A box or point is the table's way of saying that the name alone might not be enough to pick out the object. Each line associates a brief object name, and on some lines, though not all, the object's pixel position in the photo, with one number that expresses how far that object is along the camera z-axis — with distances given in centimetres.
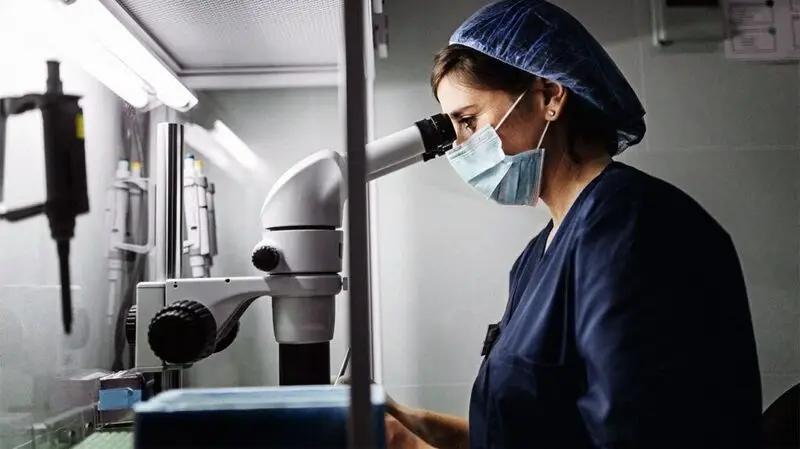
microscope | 82
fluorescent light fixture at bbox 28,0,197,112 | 104
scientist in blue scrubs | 76
